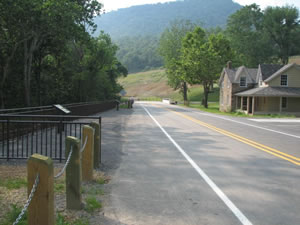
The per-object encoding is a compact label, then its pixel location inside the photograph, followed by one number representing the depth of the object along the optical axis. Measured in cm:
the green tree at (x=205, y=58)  5484
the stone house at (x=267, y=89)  3896
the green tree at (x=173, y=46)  7594
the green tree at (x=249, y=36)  8069
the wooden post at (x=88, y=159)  642
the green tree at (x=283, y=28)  8250
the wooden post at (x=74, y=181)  484
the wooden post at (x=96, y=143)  750
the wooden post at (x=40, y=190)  339
